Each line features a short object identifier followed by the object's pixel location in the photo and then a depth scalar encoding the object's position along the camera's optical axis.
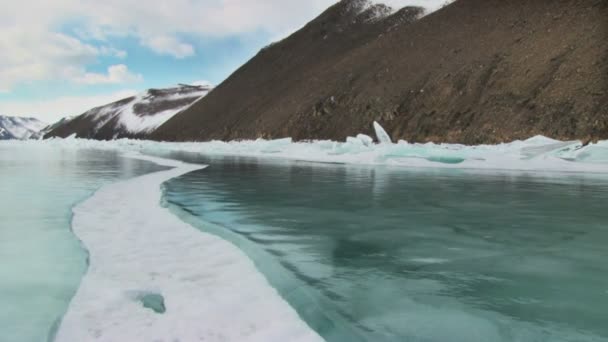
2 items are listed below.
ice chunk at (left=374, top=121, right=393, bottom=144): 33.95
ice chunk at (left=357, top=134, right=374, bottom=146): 31.99
